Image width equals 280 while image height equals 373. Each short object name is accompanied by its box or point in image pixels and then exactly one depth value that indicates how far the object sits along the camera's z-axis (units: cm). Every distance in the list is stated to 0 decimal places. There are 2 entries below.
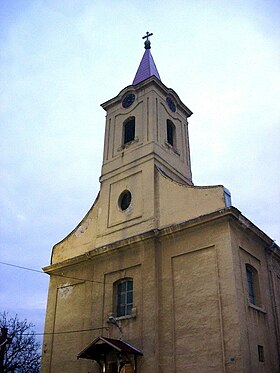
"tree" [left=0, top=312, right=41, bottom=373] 3192
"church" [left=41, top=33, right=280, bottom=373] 1491
